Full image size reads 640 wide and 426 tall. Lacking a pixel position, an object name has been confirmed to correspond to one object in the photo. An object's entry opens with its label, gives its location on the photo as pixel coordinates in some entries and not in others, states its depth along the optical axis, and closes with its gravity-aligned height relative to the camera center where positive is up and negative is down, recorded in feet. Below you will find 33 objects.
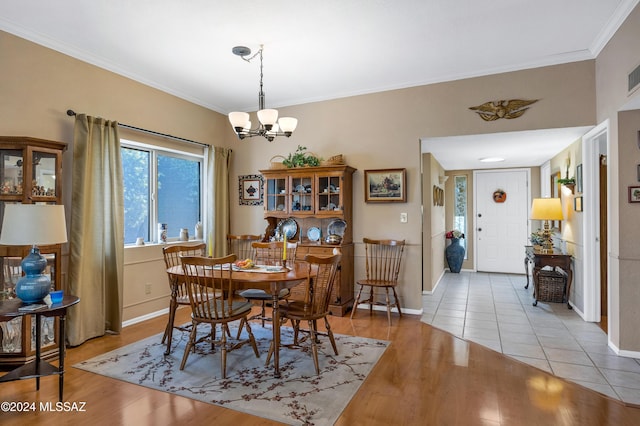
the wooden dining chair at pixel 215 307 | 9.01 -2.38
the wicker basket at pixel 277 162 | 16.17 +2.68
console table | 15.25 -1.98
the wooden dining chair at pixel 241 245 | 16.81 -1.35
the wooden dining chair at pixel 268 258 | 11.89 -1.61
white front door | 23.50 -0.18
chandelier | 10.57 +2.98
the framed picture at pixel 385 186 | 14.74 +1.37
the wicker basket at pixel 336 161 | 15.39 +2.49
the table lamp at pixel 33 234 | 7.73 -0.33
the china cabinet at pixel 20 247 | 9.46 -0.75
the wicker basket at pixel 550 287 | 15.94 -3.17
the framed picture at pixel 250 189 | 17.89 +1.49
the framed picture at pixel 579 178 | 14.05 +1.58
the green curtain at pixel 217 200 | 17.10 +0.95
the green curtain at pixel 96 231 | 11.27 -0.39
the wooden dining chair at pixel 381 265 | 14.34 -2.01
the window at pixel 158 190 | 14.14 +1.28
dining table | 9.09 -1.61
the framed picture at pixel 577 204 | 13.98 +0.54
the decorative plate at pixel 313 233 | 16.02 -0.70
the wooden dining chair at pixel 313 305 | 9.32 -2.45
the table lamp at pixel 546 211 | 16.47 +0.29
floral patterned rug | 7.75 -4.05
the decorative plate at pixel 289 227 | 16.55 -0.41
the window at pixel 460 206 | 24.97 +0.82
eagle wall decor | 12.98 +4.05
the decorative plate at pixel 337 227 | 15.60 -0.40
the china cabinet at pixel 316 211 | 14.79 +0.31
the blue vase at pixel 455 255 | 23.93 -2.55
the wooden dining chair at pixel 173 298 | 10.43 -2.43
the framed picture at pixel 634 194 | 10.14 +0.65
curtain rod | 11.42 +3.50
